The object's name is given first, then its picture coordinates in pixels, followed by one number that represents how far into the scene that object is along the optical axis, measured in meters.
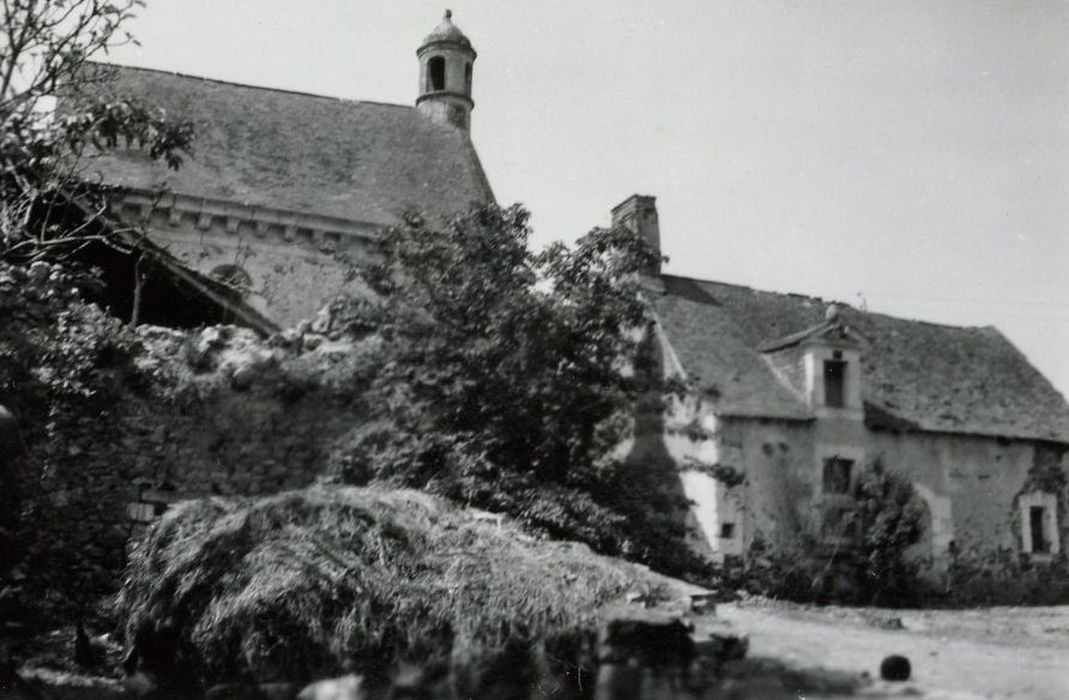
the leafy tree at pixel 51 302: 8.02
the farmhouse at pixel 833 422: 17.98
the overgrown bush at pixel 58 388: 8.67
